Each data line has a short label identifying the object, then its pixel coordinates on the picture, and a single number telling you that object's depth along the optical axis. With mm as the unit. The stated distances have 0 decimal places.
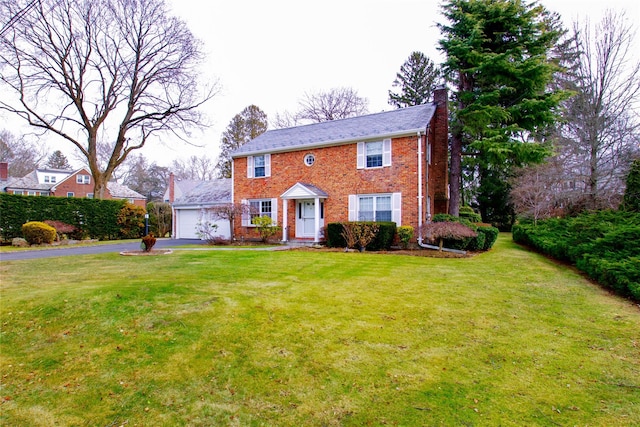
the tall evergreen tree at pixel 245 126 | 36594
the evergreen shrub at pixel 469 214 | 24661
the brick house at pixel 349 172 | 13859
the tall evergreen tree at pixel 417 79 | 33688
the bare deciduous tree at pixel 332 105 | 31203
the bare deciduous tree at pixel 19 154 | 37406
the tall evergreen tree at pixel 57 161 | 49438
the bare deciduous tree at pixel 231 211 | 15562
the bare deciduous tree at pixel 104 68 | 19047
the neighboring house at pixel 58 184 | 33844
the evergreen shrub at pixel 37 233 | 15266
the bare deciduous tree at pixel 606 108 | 14883
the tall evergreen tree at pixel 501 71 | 14789
